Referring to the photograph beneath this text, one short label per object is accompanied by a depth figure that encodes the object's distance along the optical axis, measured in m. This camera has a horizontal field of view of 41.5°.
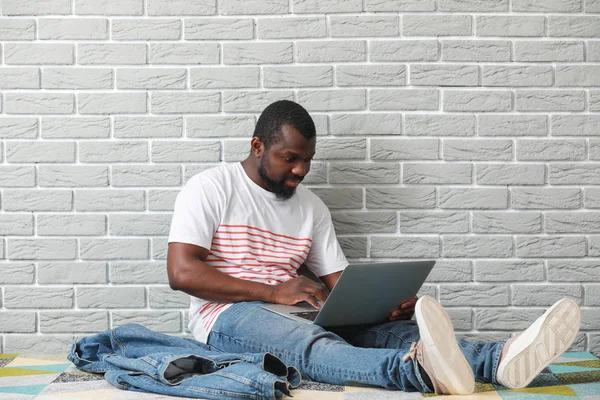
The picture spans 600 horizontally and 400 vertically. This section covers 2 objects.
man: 2.07
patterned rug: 2.10
